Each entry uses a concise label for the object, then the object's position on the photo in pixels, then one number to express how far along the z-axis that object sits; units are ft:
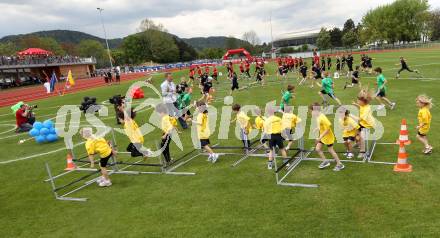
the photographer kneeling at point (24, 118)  57.78
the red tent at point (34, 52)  171.72
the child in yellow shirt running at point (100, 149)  28.89
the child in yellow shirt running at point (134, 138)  32.40
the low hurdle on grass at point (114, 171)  29.02
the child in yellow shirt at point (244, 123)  32.53
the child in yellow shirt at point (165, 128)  32.65
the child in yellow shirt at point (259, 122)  32.55
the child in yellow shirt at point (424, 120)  27.99
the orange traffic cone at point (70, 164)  35.47
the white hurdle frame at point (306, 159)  25.37
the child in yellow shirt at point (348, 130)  28.78
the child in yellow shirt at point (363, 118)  29.09
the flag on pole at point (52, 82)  107.94
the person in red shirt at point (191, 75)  113.83
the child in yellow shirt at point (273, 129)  27.99
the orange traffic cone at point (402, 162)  25.26
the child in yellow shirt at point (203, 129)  32.91
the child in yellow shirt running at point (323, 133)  26.99
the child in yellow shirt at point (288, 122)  29.68
